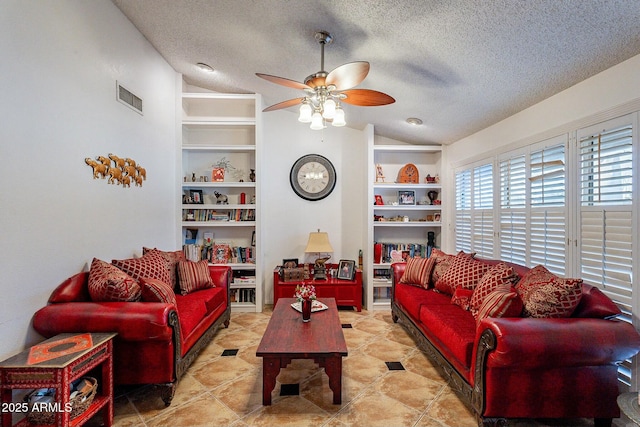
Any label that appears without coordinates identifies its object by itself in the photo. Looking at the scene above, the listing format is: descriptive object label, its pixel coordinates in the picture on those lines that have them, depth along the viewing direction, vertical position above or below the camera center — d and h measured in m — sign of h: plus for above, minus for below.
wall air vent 2.96 +1.18
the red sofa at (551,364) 1.76 -0.90
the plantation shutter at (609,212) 2.02 +0.02
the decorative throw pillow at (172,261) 3.26 -0.53
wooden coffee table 2.10 -0.95
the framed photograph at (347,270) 4.48 -0.83
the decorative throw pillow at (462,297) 2.82 -0.80
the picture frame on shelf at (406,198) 4.75 +0.25
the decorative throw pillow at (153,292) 2.35 -0.62
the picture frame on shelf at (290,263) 4.56 -0.75
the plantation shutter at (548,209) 2.56 +0.05
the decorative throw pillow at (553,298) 1.96 -0.55
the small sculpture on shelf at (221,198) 4.50 +0.23
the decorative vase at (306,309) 2.64 -0.84
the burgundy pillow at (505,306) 2.01 -0.61
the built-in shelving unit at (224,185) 4.32 +0.40
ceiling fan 2.16 +0.96
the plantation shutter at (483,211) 3.60 +0.04
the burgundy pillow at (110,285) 2.26 -0.55
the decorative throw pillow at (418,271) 3.61 -0.70
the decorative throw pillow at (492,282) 2.53 -0.56
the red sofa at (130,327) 2.04 -0.77
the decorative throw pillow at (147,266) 2.69 -0.50
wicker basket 1.67 -1.11
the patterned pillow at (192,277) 3.33 -0.71
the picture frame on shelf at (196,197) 4.41 +0.24
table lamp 4.41 -0.50
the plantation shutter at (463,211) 4.08 +0.05
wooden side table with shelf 1.63 -0.87
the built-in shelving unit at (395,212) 4.54 +0.04
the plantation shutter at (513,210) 3.04 +0.05
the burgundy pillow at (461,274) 2.99 -0.62
